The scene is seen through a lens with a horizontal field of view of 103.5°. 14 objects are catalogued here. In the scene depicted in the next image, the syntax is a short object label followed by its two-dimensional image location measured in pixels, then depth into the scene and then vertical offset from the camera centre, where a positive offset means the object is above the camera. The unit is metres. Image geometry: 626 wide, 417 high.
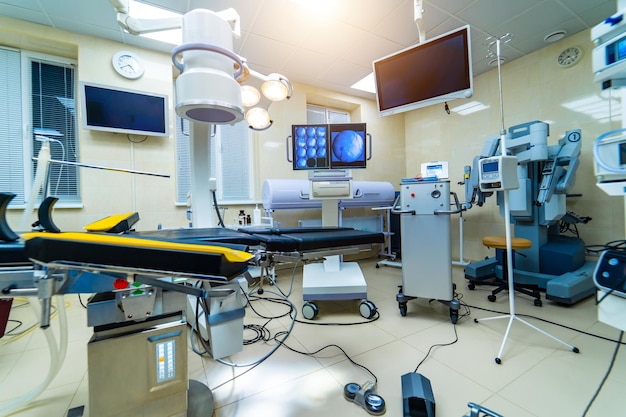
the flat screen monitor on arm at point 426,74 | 1.95 +1.15
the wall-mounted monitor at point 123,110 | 2.70 +1.21
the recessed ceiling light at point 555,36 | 2.89 +1.98
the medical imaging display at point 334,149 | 2.49 +0.61
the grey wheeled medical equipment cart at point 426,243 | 1.99 -0.32
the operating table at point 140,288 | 0.65 -0.24
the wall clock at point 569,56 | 2.93 +1.74
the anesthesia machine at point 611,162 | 1.02 +0.16
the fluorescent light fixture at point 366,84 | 3.97 +2.06
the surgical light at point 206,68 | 1.00 +0.61
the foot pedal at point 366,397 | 1.14 -0.92
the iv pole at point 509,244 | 1.57 -0.29
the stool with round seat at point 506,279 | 2.32 -0.79
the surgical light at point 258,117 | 1.79 +0.68
